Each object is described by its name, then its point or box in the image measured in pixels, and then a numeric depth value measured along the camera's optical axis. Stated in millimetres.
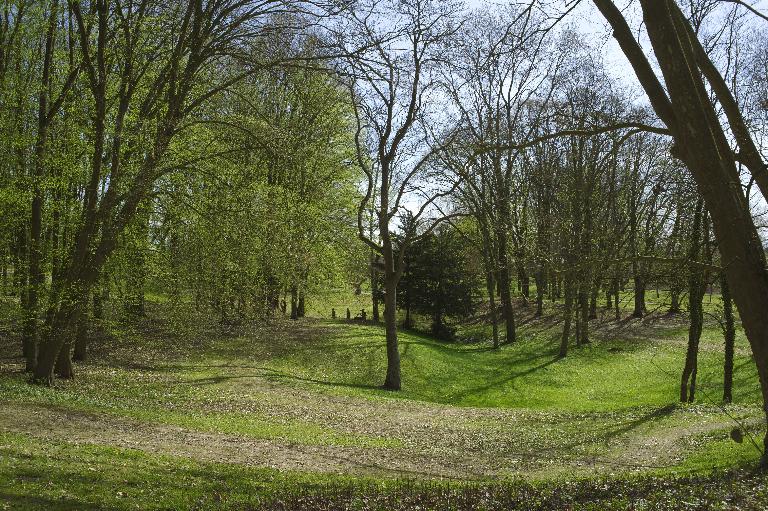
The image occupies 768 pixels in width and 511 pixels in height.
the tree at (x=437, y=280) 38562
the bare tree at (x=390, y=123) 23109
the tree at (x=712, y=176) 6871
